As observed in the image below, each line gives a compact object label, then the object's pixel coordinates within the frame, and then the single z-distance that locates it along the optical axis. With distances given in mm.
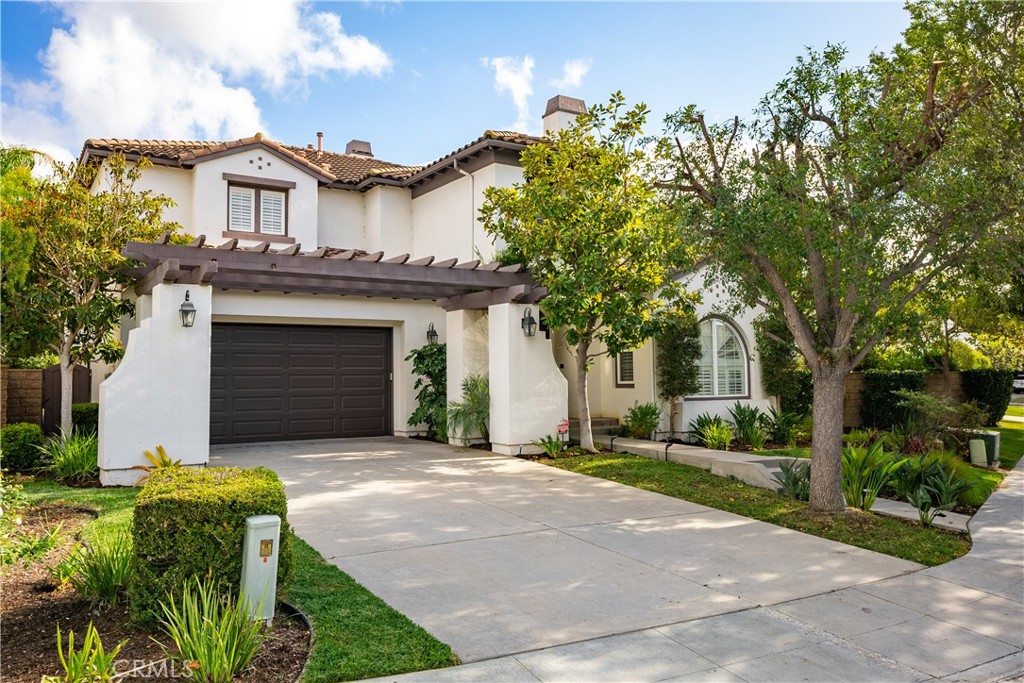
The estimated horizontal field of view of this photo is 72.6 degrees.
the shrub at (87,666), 3393
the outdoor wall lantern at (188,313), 10602
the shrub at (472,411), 13922
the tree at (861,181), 7348
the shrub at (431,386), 15172
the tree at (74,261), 10711
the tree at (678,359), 14734
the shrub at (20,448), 10680
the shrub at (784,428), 15102
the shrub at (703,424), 14750
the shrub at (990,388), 19359
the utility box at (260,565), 4332
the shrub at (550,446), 12570
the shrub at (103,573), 4680
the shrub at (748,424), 14398
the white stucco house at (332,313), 10672
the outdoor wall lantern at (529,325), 13102
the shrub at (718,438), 13914
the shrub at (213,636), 3584
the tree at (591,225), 11672
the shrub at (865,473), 8570
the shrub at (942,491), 8898
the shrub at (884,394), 18047
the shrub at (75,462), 10258
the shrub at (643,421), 14586
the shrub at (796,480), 9219
